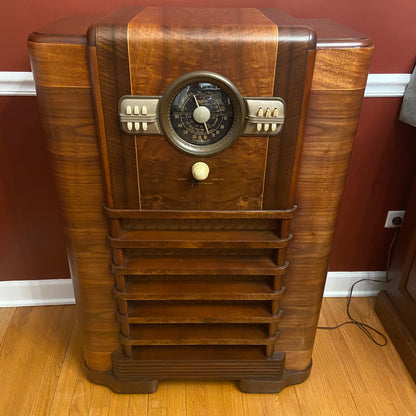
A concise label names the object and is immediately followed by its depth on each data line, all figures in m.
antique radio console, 0.92
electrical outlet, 1.70
